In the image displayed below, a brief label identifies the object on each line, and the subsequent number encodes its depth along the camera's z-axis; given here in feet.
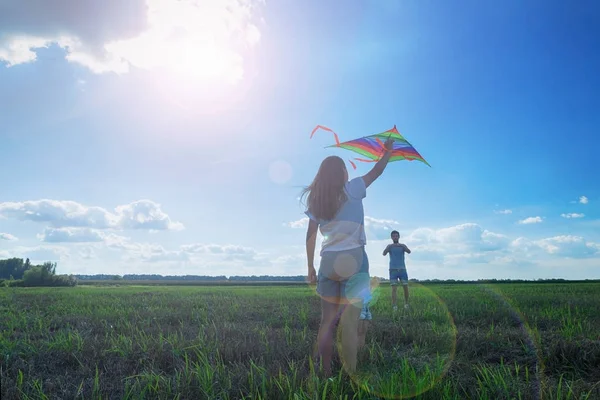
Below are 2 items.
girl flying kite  12.32
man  36.50
